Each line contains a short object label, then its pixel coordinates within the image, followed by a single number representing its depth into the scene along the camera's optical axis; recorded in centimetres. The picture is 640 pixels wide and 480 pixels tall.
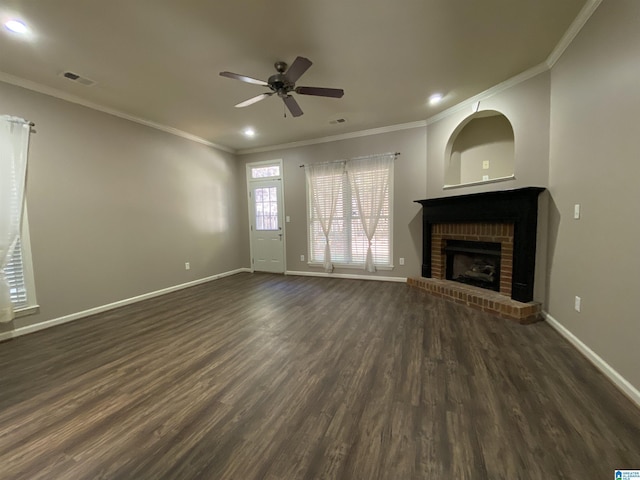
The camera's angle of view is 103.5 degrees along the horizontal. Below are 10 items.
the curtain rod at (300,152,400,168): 446
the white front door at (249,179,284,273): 552
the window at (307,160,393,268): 462
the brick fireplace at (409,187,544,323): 284
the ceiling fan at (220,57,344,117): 225
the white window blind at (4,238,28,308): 267
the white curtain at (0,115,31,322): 257
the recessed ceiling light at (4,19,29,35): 196
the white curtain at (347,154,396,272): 456
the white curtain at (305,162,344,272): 491
